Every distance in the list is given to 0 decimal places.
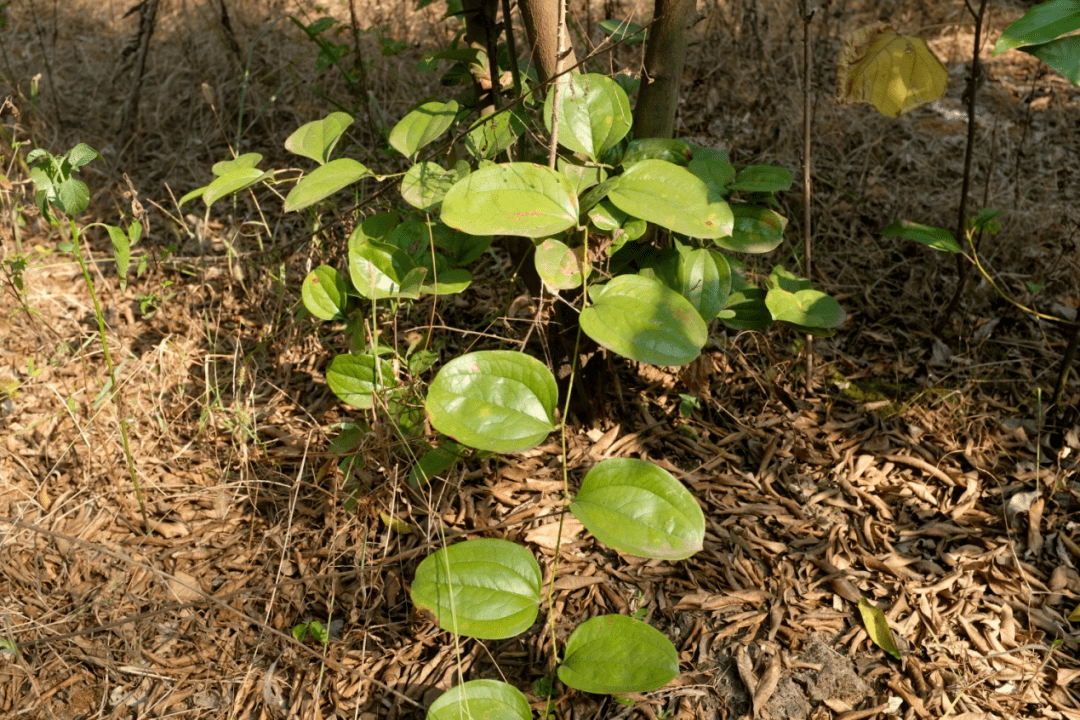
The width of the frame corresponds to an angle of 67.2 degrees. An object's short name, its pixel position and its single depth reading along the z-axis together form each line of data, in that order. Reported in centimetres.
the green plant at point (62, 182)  160
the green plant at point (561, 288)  134
